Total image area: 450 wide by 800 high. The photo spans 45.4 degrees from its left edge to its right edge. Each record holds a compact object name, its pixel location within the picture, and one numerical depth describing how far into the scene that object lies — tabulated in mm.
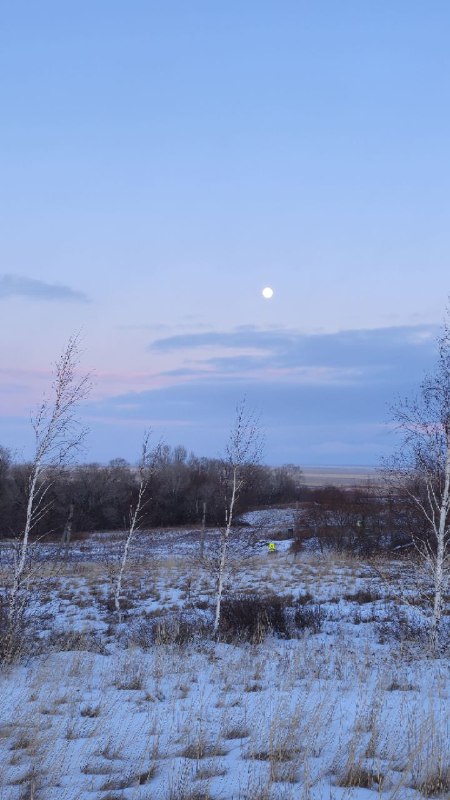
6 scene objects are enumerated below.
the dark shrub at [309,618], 12421
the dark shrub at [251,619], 11869
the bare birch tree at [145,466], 16322
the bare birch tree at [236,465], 13984
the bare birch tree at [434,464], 10312
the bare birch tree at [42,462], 10773
